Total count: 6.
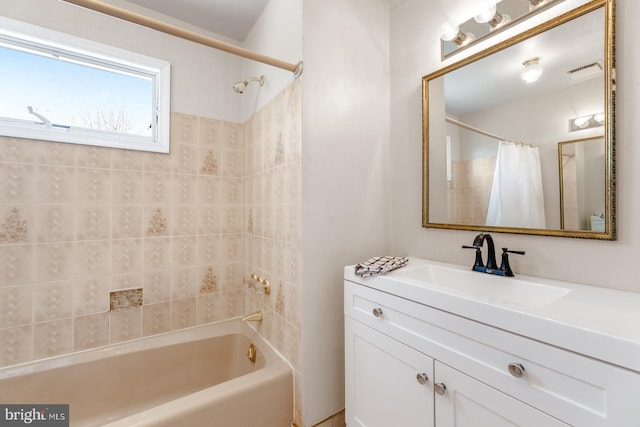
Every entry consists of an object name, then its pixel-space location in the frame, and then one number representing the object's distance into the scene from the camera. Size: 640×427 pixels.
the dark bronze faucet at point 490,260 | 1.10
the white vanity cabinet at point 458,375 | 0.60
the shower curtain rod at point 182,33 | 0.98
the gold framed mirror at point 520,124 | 0.95
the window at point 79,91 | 1.49
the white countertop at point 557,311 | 0.59
